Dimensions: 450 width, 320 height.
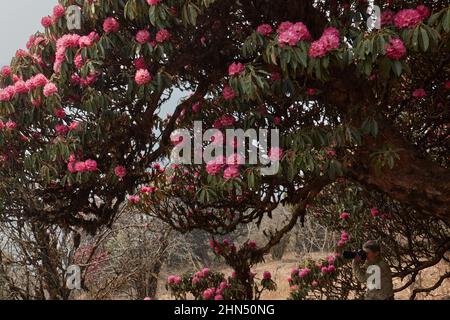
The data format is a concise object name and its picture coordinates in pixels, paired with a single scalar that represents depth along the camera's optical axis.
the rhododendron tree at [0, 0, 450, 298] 3.17
